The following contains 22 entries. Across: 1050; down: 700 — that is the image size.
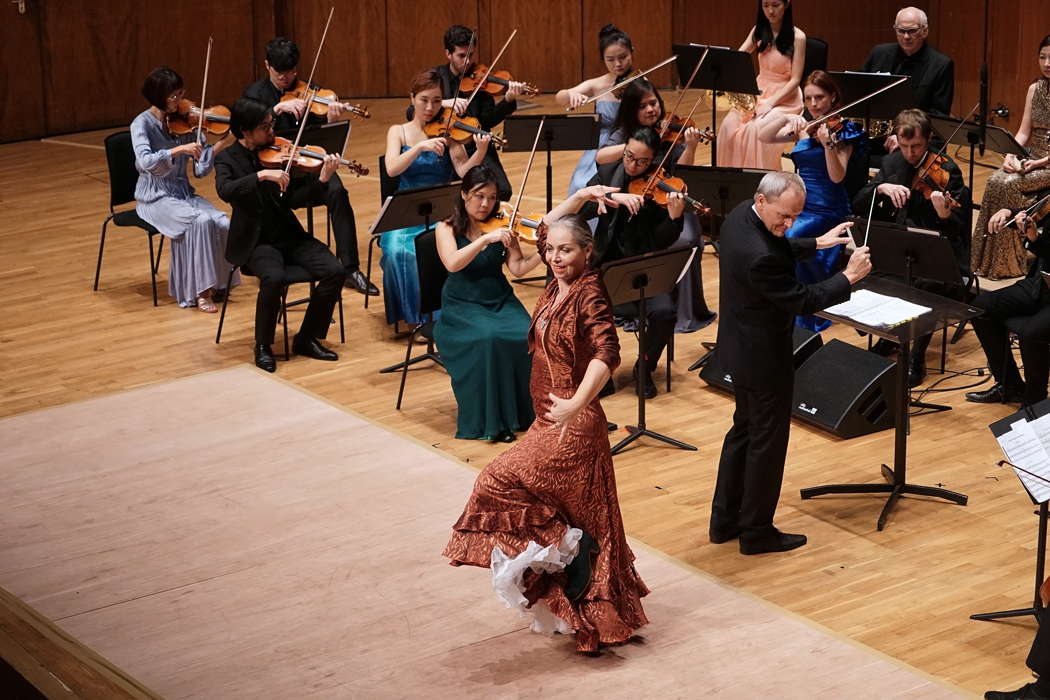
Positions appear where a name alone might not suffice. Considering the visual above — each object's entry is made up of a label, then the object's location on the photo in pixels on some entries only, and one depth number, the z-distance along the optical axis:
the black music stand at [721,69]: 13.95
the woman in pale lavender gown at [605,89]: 14.12
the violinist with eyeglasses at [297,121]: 13.72
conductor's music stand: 8.81
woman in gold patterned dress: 13.18
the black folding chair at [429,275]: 11.21
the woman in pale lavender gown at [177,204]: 13.72
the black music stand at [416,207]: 11.65
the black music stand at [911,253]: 9.89
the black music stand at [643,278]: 9.91
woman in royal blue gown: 12.42
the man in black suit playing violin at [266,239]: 12.36
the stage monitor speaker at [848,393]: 10.75
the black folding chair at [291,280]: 12.35
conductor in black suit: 8.27
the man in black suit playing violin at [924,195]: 11.60
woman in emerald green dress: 10.73
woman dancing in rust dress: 7.36
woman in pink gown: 14.94
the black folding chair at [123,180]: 14.15
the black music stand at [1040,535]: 7.56
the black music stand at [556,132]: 13.56
